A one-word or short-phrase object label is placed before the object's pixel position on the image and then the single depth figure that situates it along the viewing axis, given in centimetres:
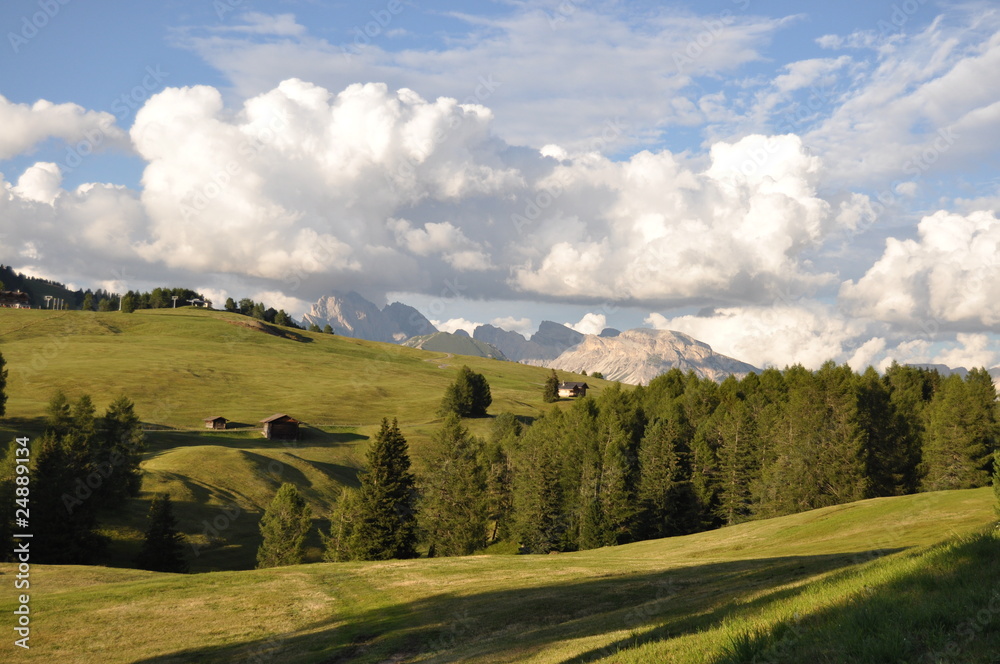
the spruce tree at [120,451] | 7931
